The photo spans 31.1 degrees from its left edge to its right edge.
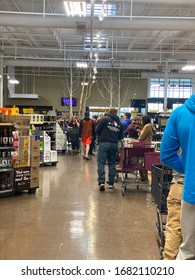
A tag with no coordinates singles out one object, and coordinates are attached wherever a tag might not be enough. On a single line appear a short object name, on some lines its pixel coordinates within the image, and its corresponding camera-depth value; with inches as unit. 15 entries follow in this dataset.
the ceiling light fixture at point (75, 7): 275.4
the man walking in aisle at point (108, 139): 271.6
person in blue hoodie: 80.3
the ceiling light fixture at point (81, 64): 596.7
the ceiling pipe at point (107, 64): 735.7
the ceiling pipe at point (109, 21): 379.6
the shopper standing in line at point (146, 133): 303.0
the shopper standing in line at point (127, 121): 430.2
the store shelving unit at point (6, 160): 241.6
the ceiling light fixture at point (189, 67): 557.2
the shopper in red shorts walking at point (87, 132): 484.7
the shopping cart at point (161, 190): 138.6
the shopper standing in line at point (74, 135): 563.6
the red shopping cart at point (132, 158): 261.9
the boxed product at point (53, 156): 411.8
